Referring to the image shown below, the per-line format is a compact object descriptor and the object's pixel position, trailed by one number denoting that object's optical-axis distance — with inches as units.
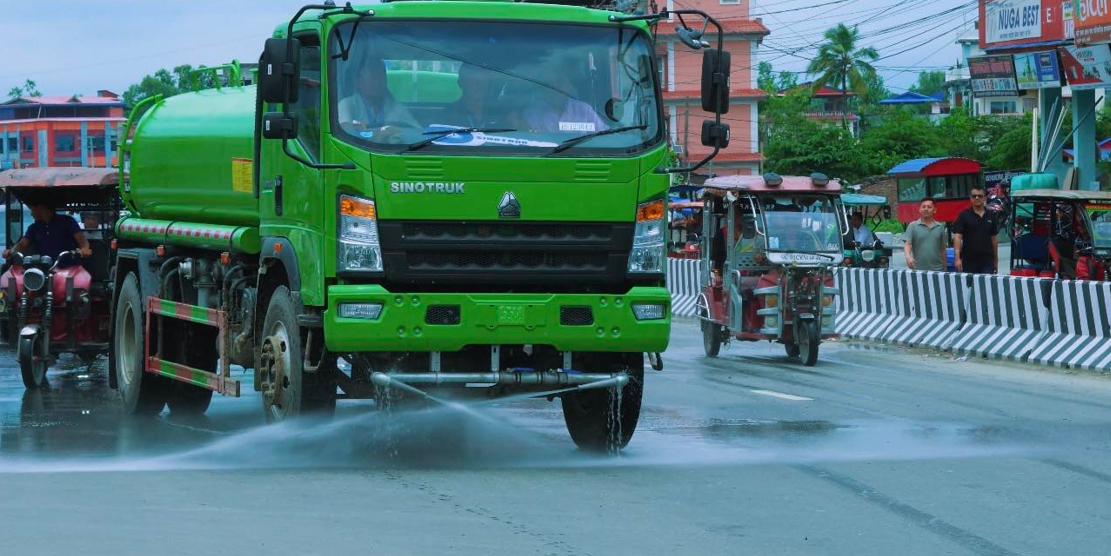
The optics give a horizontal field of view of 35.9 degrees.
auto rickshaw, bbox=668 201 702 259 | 1570.4
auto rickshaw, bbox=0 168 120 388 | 619.8
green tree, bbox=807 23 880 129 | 4485.7
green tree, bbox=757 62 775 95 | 7275.6
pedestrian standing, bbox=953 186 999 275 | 838.5
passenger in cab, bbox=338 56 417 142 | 388.8
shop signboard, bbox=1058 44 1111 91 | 1509.6
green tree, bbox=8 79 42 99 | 7330.7
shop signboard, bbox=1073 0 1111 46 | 1476.4
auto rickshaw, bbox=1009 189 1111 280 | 1117.1
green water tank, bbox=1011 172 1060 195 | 1648.6
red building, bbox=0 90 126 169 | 4751.5
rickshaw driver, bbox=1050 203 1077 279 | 1115.3
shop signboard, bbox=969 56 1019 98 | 1839.3
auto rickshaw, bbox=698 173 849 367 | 762.8
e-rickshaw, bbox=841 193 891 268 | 1353.6
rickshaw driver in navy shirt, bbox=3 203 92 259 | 649.0
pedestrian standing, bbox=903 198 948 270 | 876.6
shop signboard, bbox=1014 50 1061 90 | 1670.8
